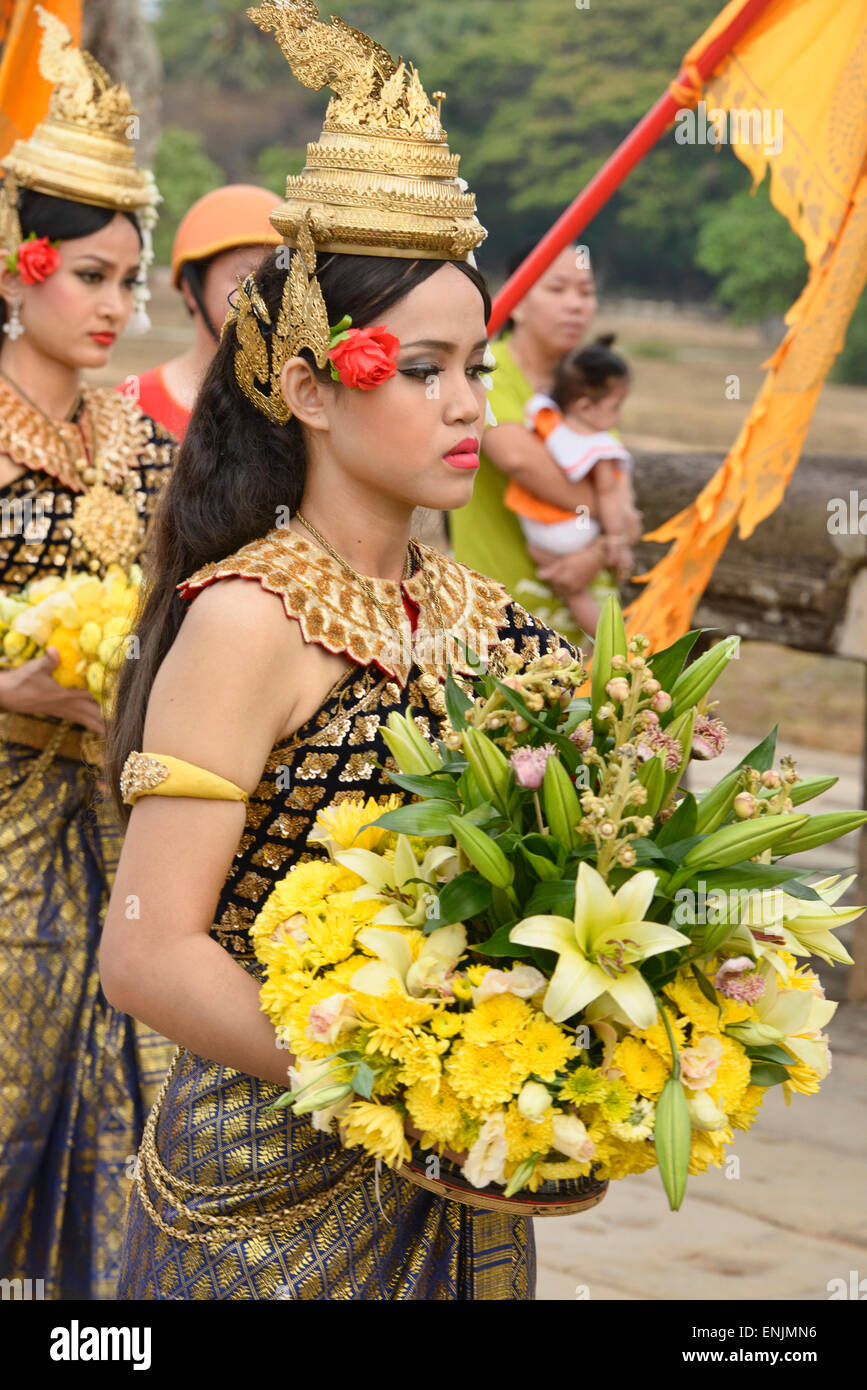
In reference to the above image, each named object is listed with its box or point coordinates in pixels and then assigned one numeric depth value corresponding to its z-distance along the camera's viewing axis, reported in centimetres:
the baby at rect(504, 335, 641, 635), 936
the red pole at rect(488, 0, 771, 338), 636
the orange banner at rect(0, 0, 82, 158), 808
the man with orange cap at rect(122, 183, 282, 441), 737
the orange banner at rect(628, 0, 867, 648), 598
